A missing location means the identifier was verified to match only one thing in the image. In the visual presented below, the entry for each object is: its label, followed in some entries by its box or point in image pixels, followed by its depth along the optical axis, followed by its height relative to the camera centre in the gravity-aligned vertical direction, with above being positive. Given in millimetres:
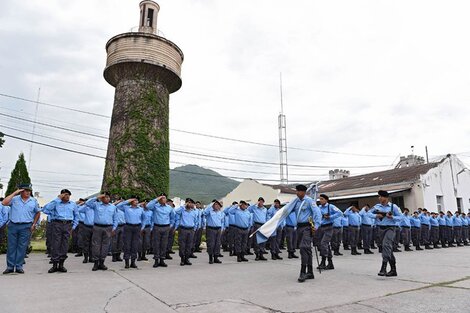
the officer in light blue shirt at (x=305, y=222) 7156 +160
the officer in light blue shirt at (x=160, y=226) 9734 +73
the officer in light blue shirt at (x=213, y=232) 10688 -94
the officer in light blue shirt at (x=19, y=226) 7992 +36
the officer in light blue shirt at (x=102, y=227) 8852 +27
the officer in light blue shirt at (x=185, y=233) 10203 -125
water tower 18078 +6078
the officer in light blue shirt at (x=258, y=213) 12633 +569
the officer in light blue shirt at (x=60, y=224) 8430 +94
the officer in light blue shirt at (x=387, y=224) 7406 +141
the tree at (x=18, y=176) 16922 +2517
